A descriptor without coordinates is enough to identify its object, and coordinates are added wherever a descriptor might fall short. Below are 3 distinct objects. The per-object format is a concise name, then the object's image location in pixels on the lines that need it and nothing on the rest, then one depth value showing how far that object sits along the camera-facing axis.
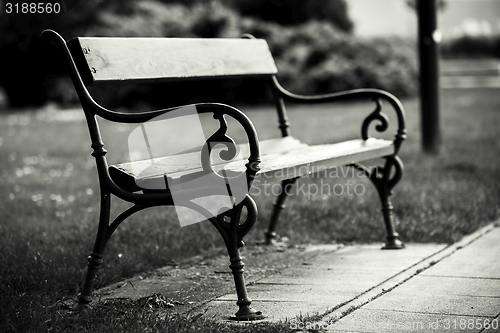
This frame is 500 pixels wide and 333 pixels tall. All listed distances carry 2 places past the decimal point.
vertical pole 7.59
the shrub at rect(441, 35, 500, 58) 30.88
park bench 3.02
